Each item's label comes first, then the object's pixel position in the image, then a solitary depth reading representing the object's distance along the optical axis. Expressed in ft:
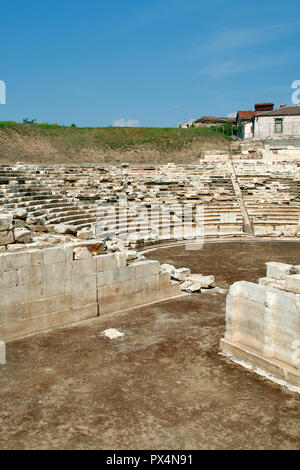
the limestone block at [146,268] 28.73
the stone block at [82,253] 25.32
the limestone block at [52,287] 23.84
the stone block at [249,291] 18.89
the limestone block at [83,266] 25.12
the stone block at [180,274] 32.86
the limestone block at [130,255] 30.28
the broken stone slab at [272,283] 20.43
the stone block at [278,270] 21.57
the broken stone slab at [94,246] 27.79
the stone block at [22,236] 26.76
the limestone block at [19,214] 32.65
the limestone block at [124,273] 27.45
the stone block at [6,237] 25.77
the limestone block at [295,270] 22.27
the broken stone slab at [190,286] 31.68
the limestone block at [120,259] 27.45
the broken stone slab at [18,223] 29.41
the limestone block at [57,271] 23.82
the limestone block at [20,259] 22.04
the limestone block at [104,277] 26.50
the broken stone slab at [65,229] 35.91
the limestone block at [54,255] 23.75
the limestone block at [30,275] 22.80
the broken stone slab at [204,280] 32.50
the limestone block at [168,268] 33.51
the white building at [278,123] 106.83
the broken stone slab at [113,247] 32.53
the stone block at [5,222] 25.43
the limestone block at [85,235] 34.54
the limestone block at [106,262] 26.35
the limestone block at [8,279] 22.06
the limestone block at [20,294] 22.30
